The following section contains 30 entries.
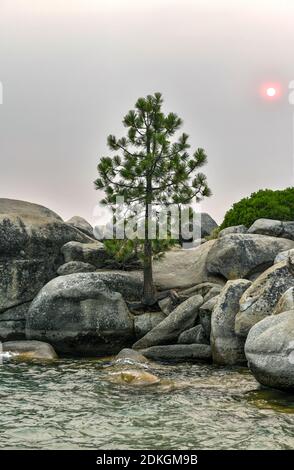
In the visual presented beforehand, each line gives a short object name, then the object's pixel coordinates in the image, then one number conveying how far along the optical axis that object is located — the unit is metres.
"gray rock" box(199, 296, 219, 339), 21.61
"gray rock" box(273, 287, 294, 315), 16.97
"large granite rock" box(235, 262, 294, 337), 18.81
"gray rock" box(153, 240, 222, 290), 27.83
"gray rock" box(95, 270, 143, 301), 26.33
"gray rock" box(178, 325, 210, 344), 21.75
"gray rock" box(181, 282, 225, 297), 25.06
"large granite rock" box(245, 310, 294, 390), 14.05
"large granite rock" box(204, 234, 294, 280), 25.70
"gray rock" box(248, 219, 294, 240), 28.80
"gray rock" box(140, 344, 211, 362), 20.88
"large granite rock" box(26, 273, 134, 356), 23.64
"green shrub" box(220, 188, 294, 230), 31.50
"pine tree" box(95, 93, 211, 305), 25.56
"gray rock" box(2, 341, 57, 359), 21.67
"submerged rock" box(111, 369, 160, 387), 16.14
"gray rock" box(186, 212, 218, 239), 43.50
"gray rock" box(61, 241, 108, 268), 29.81
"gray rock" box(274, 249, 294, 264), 21.83
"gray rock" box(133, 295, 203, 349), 22.53
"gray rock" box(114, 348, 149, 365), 19.84
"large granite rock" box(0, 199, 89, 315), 28.05
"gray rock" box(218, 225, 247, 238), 30.33
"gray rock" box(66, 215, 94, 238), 43.28
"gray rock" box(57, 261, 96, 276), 28.34
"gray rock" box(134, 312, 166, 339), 24.39
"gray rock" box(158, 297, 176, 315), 25.16
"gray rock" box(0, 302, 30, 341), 26.41
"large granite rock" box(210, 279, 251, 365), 19.67
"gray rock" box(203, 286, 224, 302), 23.67
